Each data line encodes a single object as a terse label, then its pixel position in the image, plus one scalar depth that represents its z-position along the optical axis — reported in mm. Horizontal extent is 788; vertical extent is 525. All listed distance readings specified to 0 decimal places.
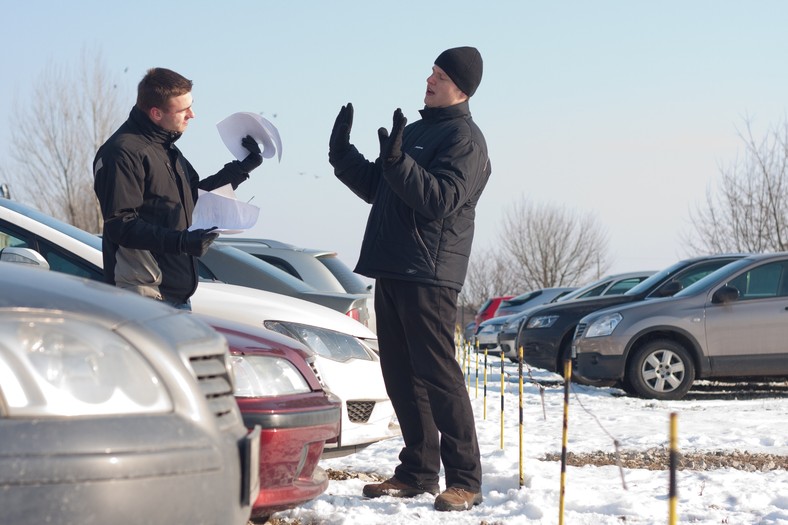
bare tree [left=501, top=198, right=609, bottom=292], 55344
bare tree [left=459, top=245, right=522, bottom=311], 59438
